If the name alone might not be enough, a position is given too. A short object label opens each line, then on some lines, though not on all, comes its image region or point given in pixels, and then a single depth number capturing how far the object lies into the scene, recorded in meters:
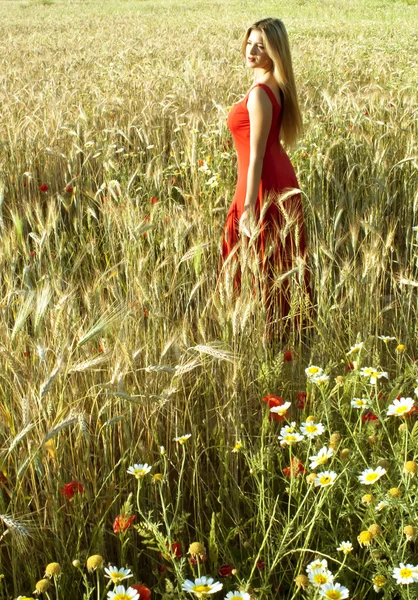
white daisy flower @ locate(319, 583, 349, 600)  1.20
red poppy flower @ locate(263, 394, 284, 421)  1.69
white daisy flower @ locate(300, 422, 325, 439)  1.55
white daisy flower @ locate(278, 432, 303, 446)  1.55
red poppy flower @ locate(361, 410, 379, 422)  1.73
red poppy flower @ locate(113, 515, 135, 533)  1.40
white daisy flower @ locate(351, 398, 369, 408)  1.68
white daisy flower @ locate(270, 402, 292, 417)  1.61
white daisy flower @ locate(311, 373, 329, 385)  1.66
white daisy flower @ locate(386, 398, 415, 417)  1.57
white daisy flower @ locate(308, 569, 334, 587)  1.23
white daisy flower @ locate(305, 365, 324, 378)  1.78
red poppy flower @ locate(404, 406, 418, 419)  1.61
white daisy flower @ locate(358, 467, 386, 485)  1.41
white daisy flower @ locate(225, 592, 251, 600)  1.19
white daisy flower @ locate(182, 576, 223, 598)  1.17
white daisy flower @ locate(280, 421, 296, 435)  1.62
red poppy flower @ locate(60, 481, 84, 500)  1.51
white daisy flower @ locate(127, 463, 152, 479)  1.48
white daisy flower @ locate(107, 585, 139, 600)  1.18
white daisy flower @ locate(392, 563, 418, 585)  1.24
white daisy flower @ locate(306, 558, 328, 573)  1.28
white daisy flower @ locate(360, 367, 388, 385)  1.69
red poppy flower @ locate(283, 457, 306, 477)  1.51
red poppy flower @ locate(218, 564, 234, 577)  1.45
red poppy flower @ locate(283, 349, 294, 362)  2.18
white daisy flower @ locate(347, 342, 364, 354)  1.83
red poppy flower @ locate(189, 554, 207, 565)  1.29
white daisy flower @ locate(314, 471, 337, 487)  1.39
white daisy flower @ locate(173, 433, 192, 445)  1.52
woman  2.95
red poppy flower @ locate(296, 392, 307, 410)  1.86
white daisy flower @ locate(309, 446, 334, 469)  1.39
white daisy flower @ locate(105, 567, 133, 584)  1.22
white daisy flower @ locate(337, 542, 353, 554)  1.34
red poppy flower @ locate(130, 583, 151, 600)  1.25
